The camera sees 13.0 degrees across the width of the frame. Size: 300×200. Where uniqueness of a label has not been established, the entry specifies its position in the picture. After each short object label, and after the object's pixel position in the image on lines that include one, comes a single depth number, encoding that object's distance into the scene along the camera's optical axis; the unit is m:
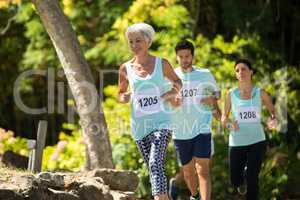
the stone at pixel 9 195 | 9.84
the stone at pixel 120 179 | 13.68
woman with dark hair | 13.97
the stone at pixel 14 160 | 16.69
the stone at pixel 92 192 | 11.68
